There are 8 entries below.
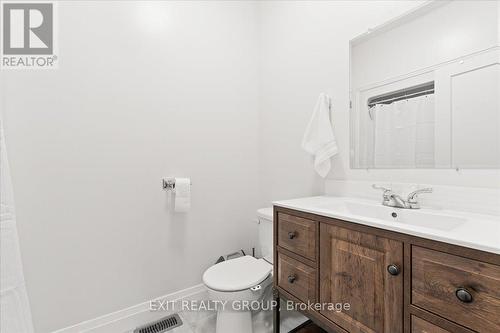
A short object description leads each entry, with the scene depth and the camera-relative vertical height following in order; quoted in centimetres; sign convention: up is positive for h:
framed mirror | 94 +35
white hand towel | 143 +16
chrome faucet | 105 -17
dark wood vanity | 61 -38
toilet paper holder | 164 -14
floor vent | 151 -106
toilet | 129 -69
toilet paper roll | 161 -21
